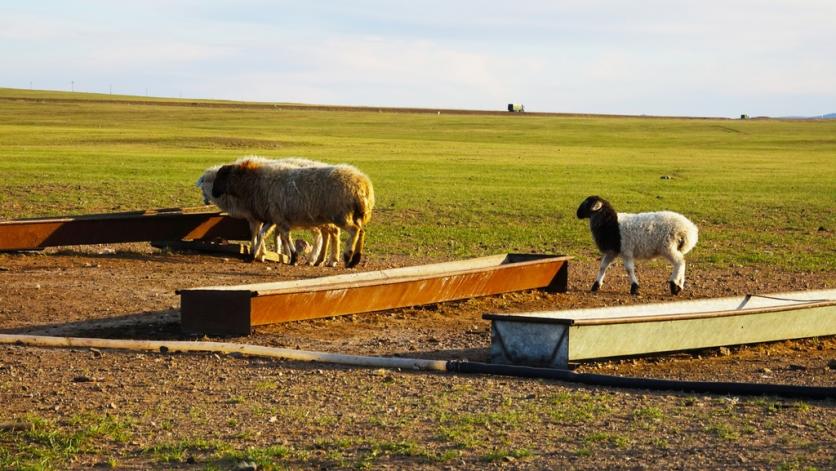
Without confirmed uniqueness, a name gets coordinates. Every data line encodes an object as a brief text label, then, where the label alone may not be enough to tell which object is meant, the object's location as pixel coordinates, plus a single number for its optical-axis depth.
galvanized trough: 10.90
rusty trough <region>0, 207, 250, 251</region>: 18.38
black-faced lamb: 16.31
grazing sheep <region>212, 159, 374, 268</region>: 18.89
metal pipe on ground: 9.70
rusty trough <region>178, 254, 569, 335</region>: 12.49
